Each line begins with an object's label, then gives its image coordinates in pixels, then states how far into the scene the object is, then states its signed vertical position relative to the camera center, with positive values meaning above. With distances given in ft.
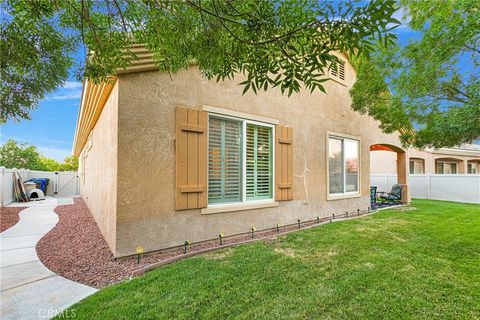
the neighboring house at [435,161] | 59.67 +2.12
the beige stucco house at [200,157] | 13.19 +0.83
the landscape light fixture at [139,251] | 12.67 -4.45
